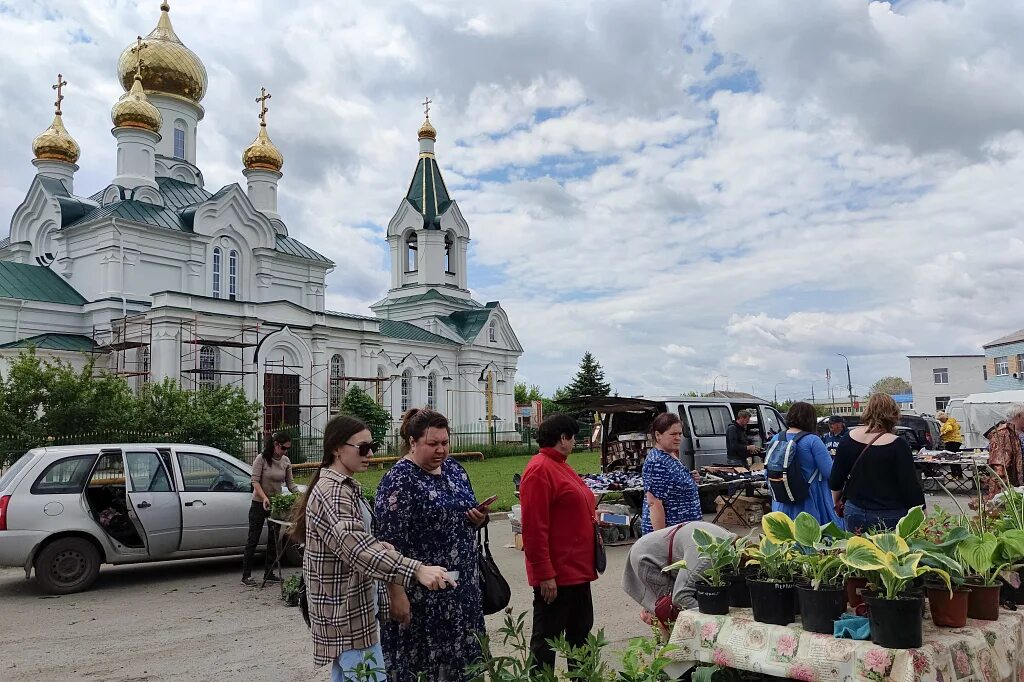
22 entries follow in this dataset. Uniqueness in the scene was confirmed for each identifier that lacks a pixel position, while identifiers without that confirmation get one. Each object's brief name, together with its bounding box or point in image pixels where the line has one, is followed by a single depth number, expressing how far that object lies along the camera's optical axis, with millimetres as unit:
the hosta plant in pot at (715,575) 3299
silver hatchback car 8133
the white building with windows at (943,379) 58250
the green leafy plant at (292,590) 7535
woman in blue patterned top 5059
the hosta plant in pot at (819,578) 2961
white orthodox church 27500
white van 12523
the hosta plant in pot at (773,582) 3107
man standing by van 12328
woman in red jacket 4203
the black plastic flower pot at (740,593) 3338
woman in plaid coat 3412
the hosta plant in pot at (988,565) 3088
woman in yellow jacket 19797
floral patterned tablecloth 2713
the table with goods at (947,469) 15095
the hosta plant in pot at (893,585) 2729
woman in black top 5250
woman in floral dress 3760
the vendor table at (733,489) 10867
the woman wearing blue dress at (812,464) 6238
